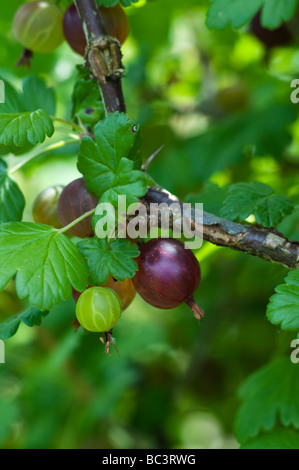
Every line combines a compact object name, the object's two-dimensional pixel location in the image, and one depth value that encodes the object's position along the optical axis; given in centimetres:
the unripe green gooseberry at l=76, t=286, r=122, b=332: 26
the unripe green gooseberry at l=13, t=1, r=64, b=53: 31
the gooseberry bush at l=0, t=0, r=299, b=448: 27
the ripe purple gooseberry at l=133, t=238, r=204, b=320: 27
